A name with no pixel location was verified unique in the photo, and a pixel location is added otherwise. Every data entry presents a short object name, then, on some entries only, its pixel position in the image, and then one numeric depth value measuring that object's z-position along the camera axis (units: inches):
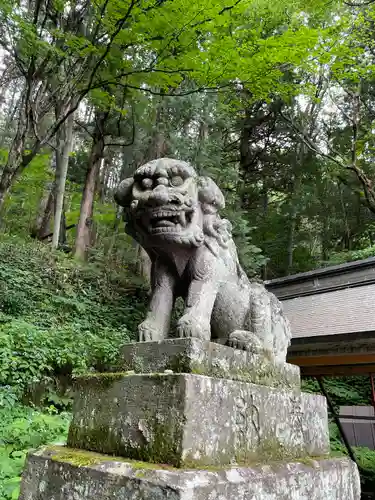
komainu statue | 79.7
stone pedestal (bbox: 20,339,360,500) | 56.3
